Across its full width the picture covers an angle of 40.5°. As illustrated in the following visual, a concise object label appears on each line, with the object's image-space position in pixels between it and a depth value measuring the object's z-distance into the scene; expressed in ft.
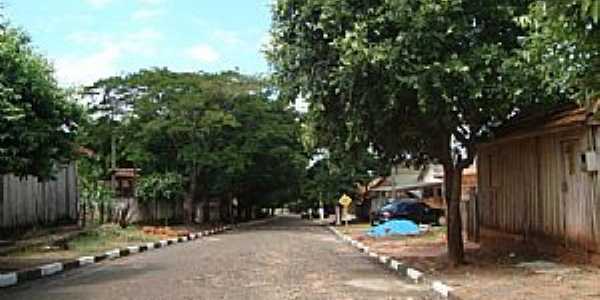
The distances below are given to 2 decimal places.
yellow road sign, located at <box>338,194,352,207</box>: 155.38
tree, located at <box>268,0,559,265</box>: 46.29
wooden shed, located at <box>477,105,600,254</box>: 48.78
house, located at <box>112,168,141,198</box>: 132.87
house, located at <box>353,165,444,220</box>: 175.01
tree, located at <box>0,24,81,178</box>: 49.88
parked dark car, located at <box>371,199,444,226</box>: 129.08
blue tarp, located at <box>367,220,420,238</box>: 106.01
